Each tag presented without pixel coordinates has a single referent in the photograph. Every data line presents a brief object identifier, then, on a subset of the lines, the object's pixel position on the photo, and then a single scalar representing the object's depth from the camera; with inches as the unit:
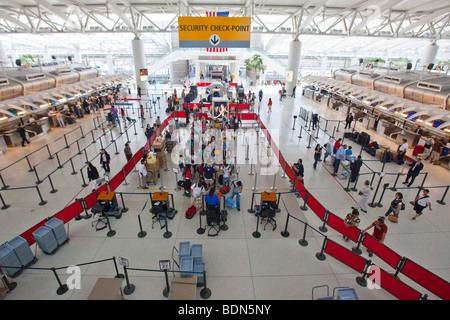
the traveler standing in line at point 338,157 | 450.0
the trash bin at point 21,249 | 246.5
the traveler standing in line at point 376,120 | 749.0
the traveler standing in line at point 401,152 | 504.1
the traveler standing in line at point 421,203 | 326.6
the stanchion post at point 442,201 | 382.6
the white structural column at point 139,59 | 1232.2
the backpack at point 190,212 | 338.6
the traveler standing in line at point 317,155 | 478.0
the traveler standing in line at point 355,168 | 413.0
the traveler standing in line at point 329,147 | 500.7
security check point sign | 598.5
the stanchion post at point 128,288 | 229.5
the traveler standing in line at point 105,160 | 444.1
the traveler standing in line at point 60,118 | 743.1
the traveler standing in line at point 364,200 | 330.0
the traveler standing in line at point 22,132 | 589.3
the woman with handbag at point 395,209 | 322.1
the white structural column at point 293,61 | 1222.8
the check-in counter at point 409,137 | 614.1
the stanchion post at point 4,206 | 352.5
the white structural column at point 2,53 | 1132.9
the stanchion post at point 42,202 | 363.9
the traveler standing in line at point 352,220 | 278.1
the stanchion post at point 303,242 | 291.6
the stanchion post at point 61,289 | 230.7
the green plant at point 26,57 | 1690.8
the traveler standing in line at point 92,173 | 392.0
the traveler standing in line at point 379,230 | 265.9
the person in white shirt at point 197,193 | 337.7
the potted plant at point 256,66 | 1719.7
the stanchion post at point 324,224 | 314.9
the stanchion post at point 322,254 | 270.5
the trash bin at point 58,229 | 276.5
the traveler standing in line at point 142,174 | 397.4
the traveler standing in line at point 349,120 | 734.9
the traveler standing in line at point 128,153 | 462.0
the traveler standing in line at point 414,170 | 409.1
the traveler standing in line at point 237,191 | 355.6
